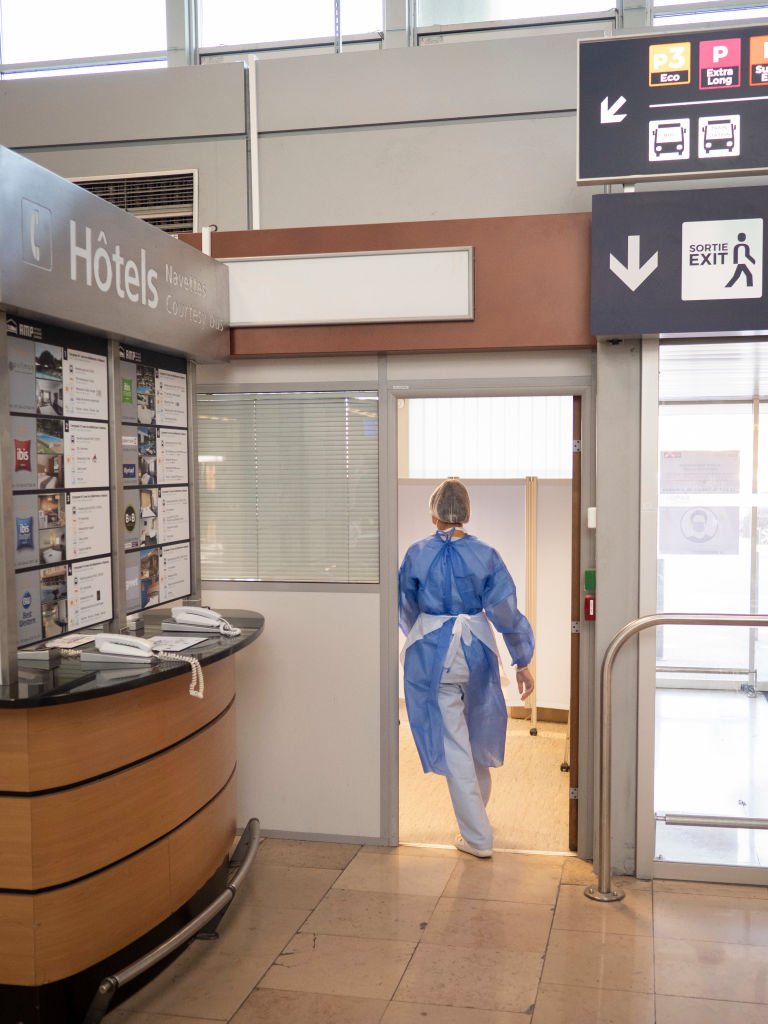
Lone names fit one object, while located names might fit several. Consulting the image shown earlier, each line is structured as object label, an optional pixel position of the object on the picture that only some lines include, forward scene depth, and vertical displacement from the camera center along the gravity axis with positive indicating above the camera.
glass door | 3.74 -0.52
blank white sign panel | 3.79 +0.78
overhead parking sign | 3.39 +1.35
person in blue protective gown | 4.16 -0.78
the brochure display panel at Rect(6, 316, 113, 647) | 2.74 +0.00
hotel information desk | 2.51 -0.99
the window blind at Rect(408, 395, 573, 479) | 6.64 +0.29
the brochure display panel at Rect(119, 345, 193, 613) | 3.39 +0.00
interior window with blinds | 4.13 -0.04
